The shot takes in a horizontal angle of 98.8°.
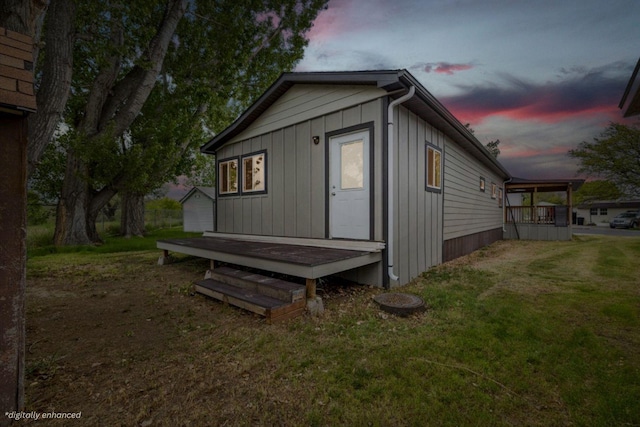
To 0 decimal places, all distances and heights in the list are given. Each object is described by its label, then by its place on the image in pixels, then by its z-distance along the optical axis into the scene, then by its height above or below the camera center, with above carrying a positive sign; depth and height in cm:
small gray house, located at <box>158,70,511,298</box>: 429 +65
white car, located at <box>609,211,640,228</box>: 2312 -80
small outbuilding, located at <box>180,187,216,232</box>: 1894 +10
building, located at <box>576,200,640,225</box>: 3216 +19
